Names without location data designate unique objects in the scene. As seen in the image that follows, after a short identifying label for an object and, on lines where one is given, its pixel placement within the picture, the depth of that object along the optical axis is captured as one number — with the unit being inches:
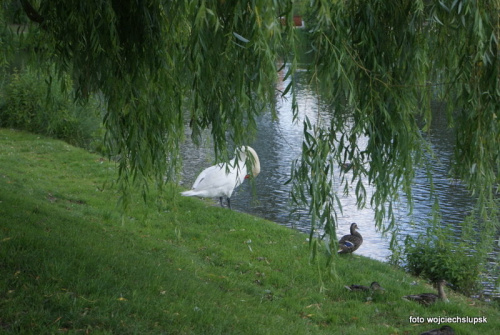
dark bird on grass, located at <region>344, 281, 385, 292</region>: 551.8
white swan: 817.5
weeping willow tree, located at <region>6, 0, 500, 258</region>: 271.3
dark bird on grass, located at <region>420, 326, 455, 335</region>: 451.1
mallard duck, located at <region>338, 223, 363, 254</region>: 690.2
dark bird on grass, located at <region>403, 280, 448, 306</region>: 541.0
